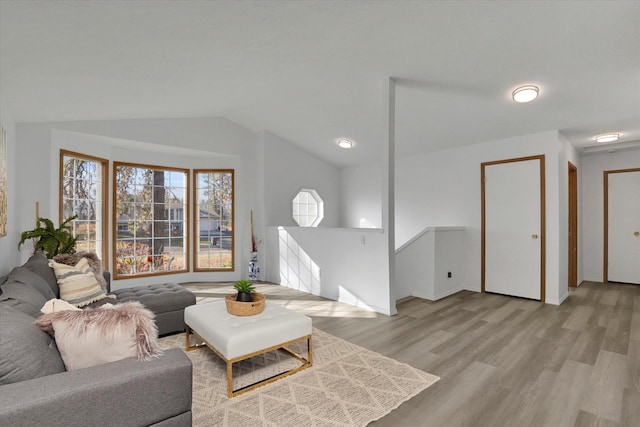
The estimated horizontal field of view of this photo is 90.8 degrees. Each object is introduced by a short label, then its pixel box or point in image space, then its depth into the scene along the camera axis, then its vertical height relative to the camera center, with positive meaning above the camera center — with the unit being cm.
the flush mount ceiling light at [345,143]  550 +129
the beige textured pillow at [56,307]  161 -48
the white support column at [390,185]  367 +36
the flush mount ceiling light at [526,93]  334 +131
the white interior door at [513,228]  438 -19
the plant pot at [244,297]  254 -66
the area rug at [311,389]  186 -119
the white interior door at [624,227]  527 -20
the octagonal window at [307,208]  627 +15
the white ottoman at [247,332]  212 -84
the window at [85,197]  419 +26
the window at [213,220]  555 -8
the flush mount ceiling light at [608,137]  443 +112
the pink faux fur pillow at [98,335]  141 -55
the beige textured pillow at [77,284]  268 -60
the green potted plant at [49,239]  328 -25
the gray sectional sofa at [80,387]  113 -67
